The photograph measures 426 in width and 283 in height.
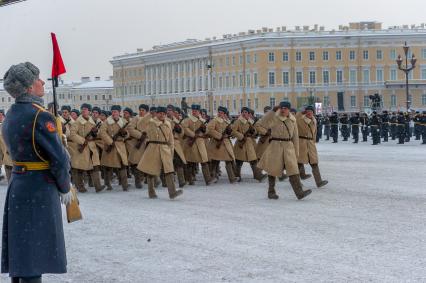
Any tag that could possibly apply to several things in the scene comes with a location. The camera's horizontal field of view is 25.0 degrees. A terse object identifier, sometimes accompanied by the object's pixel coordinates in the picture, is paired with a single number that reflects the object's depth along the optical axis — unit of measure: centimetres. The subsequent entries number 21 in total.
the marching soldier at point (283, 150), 1337
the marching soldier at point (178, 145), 1685
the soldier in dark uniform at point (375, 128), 3331
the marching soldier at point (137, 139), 1641
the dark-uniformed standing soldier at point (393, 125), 3550
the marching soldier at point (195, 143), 1730
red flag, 881
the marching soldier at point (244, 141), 1797
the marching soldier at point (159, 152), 1418
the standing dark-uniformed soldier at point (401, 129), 3310
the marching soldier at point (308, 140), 1538
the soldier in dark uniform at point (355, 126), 3634
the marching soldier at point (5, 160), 1774
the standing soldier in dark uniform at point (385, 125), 3534
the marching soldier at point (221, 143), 1753
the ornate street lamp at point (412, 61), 4338
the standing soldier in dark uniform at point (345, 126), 3897
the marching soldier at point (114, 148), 1669
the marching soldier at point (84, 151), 1641
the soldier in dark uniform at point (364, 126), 3672
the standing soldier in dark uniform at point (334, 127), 3769
